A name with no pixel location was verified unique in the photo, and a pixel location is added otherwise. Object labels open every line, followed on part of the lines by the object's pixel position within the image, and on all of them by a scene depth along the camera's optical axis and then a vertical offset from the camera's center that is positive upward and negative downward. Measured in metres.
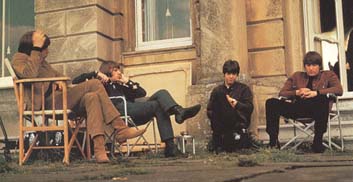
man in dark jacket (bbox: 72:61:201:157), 6.21 +0.23
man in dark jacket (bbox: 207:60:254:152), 6.61 +0.10
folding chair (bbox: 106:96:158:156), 6.11 -0.09
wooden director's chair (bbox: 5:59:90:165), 5.59 +0.13
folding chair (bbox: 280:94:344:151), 6.80 -0.06
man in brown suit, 5.46 +0.30
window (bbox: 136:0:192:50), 9.12 +1.51
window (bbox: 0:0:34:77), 9.68 +1.66
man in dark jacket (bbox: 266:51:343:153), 6.60 +0.25
